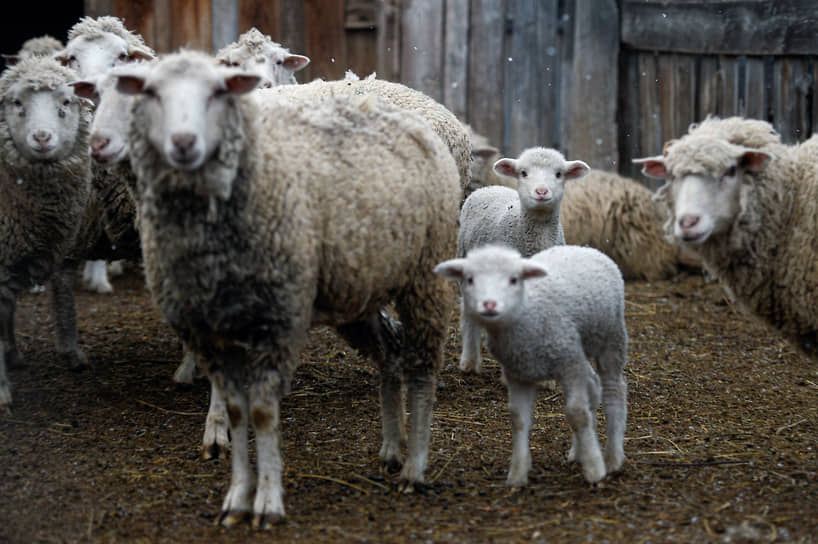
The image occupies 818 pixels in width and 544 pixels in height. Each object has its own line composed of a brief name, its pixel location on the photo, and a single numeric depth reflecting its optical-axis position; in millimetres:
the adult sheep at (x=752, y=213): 8391
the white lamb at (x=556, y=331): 8258
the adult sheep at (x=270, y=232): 7523
